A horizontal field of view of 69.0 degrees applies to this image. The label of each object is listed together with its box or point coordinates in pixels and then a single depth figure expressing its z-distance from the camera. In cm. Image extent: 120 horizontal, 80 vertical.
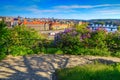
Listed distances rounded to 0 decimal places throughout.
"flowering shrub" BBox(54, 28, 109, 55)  412
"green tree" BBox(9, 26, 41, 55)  398
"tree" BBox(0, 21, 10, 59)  357
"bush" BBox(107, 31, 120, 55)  423
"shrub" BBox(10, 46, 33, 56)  389
